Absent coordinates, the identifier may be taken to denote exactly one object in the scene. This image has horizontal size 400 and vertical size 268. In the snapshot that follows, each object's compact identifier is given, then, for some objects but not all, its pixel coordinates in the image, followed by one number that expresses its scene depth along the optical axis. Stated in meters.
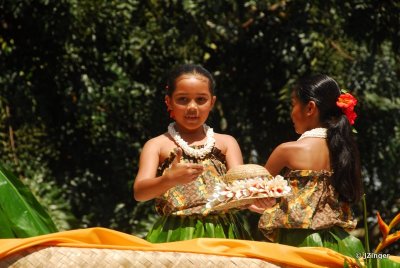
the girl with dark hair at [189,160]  7.64
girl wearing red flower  7.58
